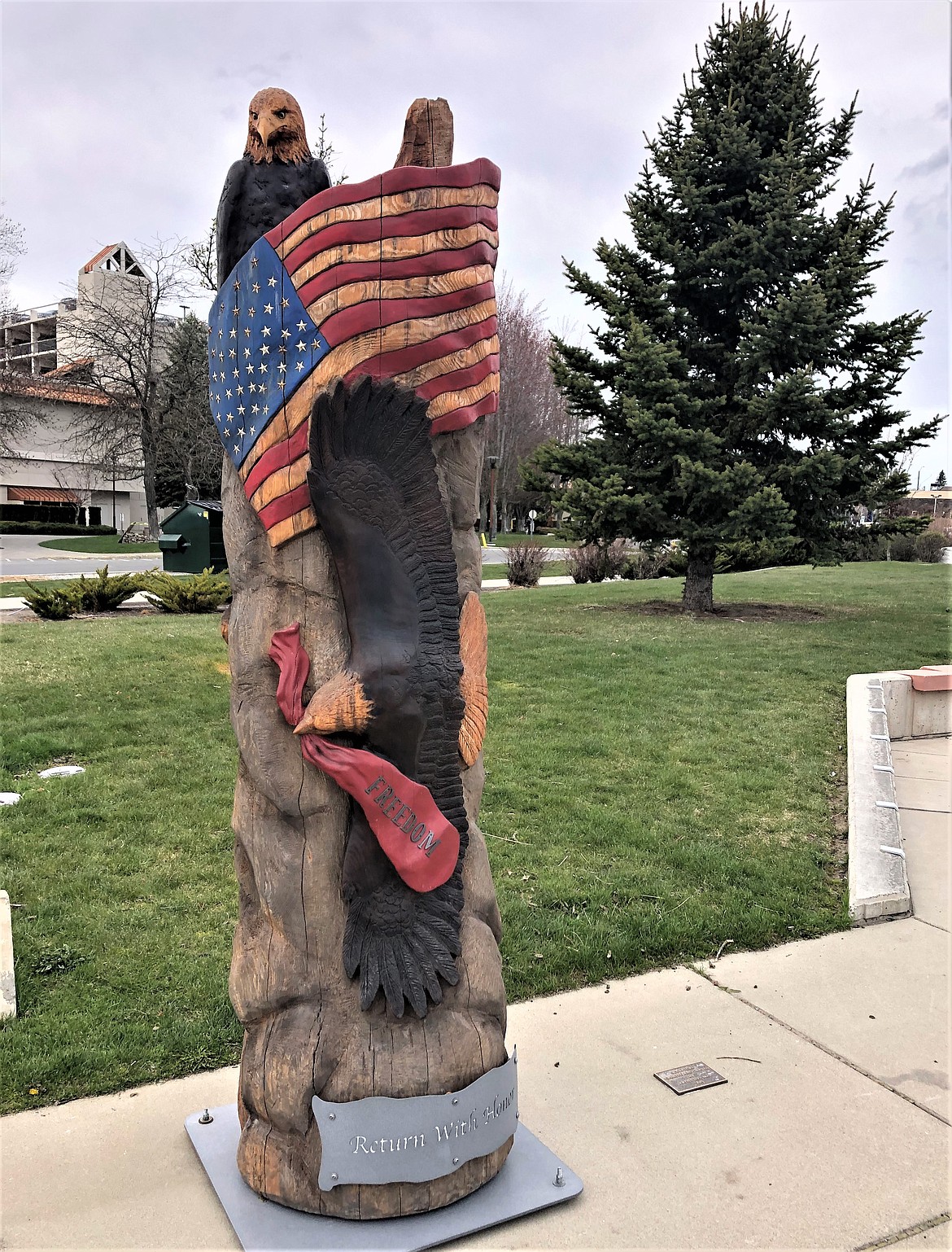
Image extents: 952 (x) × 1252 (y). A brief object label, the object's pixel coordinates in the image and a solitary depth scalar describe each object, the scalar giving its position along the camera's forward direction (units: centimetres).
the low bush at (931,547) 2756
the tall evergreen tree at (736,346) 1295
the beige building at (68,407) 3347
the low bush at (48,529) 3981
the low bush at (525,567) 1980
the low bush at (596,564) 2086
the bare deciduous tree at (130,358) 3092
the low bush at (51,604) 1270
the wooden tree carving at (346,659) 266
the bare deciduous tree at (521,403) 3572
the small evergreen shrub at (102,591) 1335
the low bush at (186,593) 1345
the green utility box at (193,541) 1856
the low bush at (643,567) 2166
